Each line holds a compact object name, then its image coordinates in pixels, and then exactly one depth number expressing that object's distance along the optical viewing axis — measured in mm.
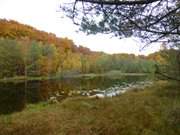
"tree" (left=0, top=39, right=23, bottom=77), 23804
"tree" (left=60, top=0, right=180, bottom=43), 1995
